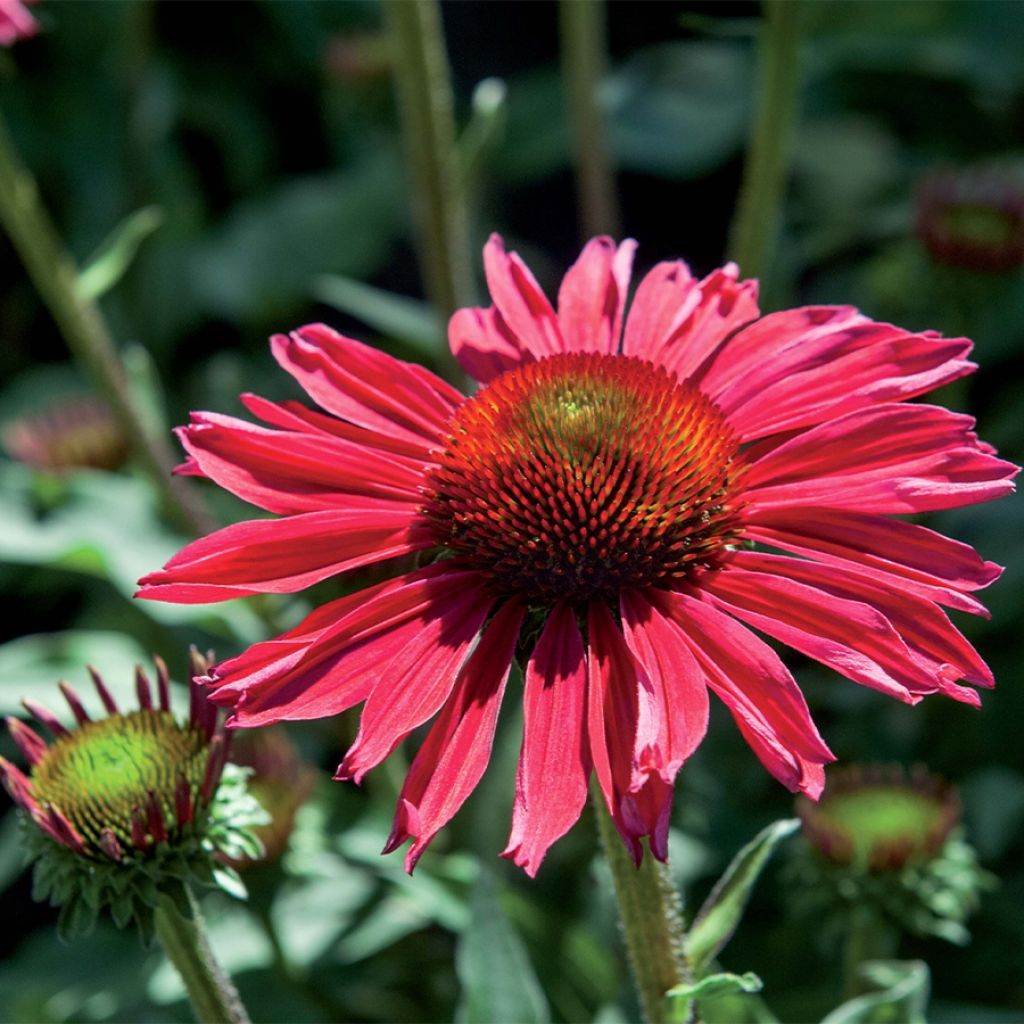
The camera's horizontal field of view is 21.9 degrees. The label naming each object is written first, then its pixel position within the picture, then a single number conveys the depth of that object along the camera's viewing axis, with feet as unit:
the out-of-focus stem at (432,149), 1.43
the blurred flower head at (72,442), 1.87
